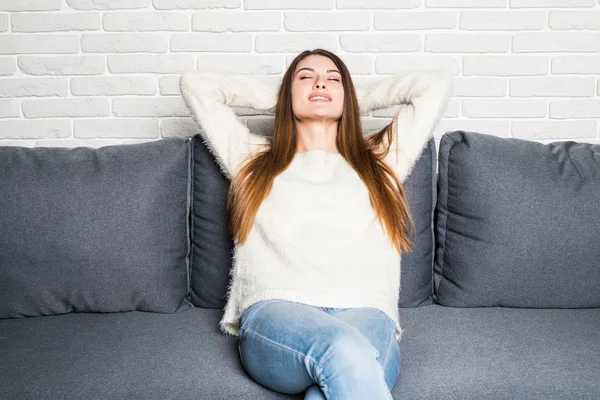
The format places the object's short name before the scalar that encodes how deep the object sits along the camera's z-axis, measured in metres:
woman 1.33
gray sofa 1.61
